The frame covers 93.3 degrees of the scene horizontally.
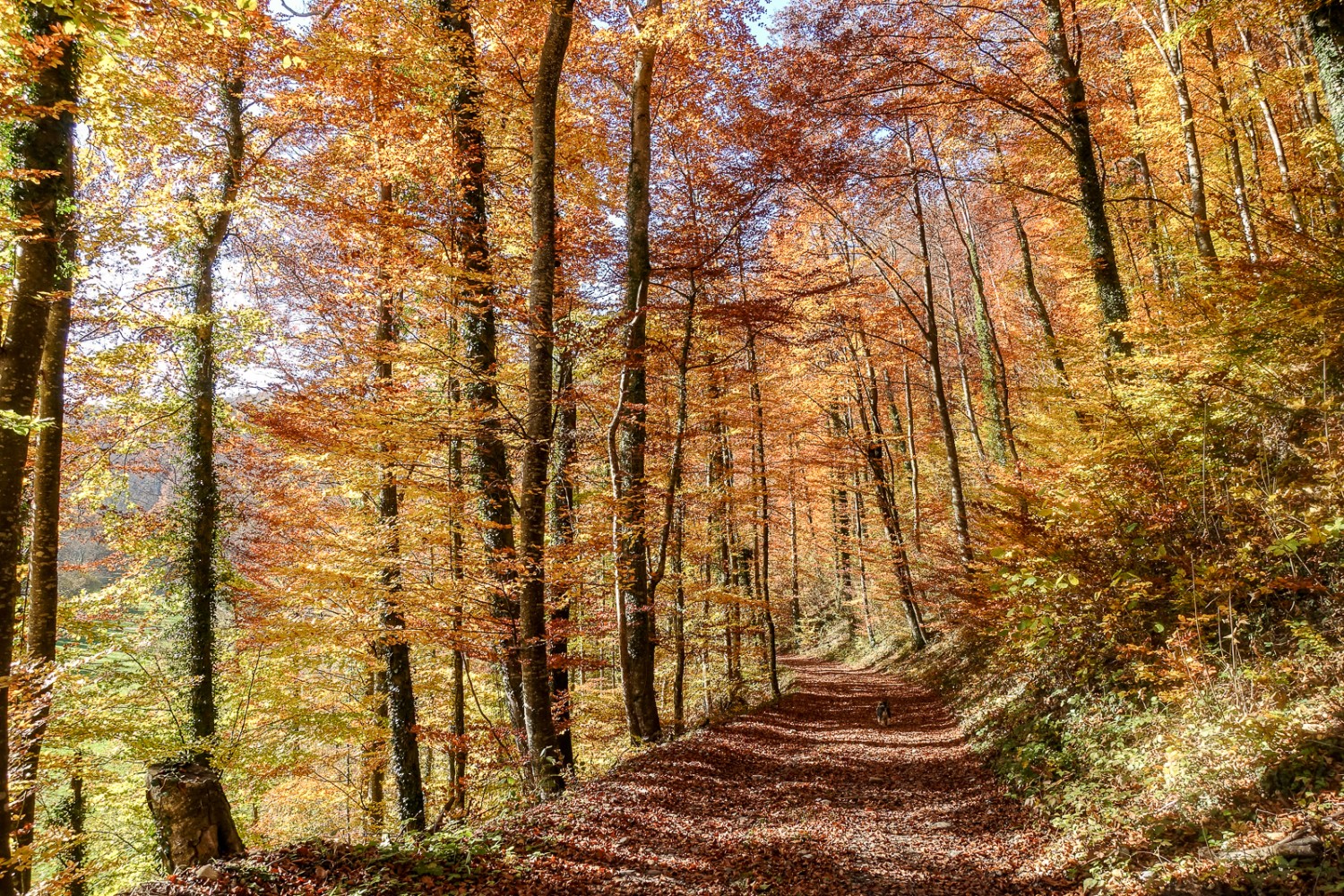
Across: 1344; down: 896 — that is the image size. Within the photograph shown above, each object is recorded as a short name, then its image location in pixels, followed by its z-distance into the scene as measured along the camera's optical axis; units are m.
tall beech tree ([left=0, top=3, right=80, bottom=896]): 5.53
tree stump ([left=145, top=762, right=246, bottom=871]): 4.69
